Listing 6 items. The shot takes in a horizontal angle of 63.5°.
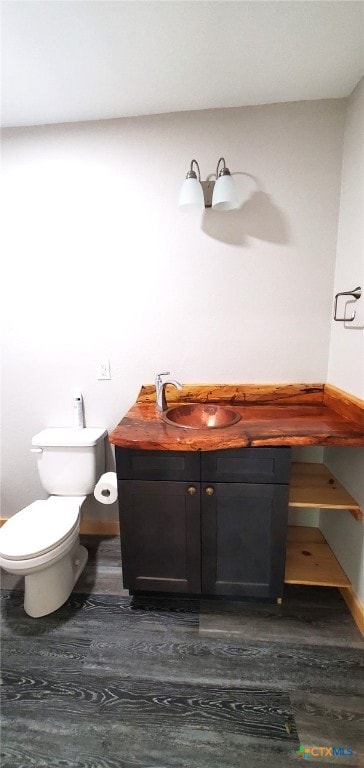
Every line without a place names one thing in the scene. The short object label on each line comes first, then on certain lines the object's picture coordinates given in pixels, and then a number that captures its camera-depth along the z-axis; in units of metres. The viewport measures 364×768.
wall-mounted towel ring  1.28
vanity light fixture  1.33
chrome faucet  1.52
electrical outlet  1.71
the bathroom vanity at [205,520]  1.23
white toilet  1.26
